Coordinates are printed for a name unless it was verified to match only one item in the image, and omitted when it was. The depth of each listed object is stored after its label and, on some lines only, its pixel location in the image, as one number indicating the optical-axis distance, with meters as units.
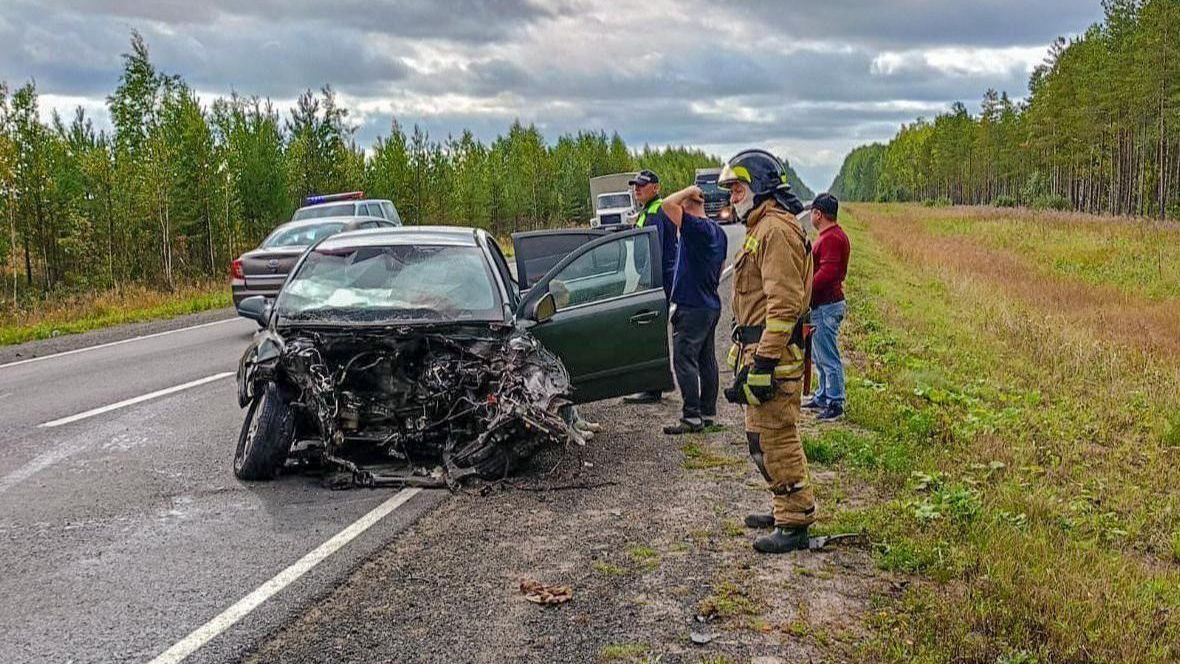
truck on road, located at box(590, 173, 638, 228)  37.36
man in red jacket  8.20
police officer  8.71
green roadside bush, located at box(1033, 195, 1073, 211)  66.75
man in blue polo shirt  7.71
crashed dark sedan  6.15
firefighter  4.89
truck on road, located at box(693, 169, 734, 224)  45.97
